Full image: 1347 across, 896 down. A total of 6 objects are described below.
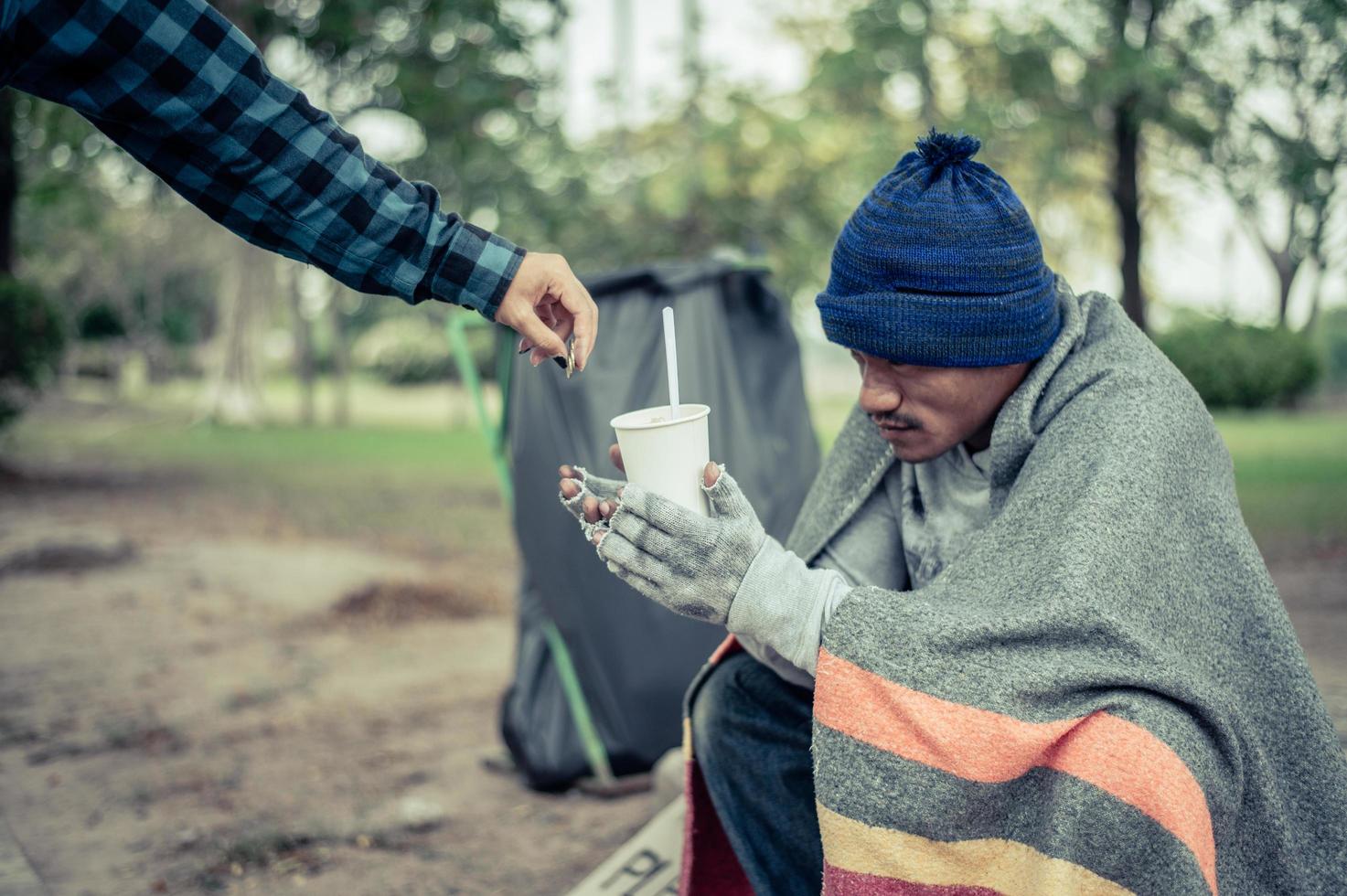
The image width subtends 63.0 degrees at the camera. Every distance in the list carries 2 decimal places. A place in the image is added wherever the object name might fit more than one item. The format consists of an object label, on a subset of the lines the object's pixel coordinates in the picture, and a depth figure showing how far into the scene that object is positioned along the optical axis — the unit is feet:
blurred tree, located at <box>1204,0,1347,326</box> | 16.15
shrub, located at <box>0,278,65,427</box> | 29.53
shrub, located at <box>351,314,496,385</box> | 97.55
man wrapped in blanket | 4.17
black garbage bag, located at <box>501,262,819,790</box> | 8.95
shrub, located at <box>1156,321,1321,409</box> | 57.82
